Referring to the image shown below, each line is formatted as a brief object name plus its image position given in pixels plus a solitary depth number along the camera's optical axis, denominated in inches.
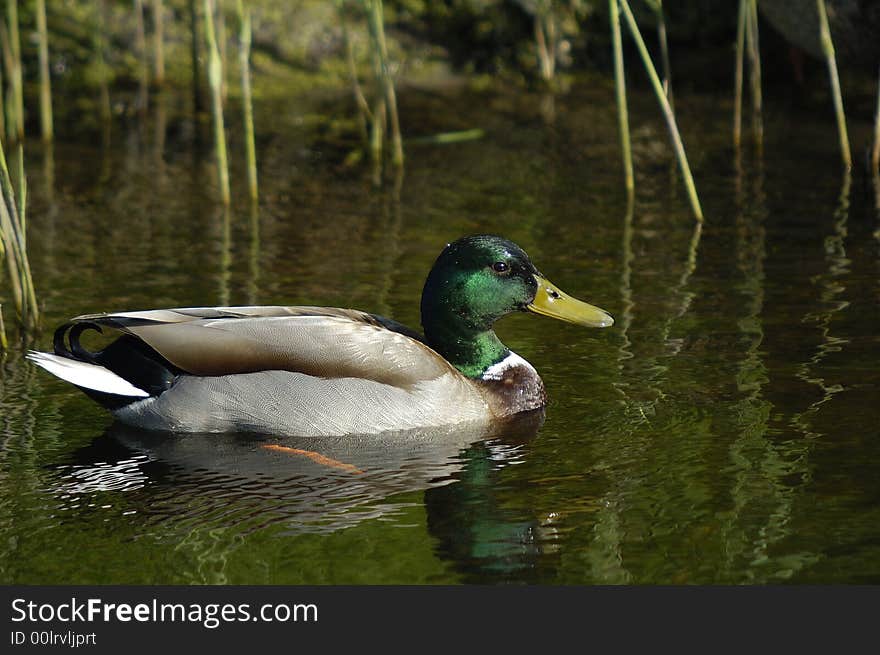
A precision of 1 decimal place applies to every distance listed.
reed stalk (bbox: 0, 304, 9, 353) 324.8
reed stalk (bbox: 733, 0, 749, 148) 474.3
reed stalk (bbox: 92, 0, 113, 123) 569.0
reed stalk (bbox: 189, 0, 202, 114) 579.2
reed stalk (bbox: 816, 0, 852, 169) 424.2
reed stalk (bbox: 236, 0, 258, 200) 414.6
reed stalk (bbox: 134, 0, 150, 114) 605.7
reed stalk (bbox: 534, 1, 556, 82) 650.2
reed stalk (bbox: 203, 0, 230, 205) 407.2
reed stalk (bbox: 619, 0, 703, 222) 378.6
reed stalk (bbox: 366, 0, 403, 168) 461.7
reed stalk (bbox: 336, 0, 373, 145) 489.8
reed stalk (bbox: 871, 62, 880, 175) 453.7
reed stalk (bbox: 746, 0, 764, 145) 473.8
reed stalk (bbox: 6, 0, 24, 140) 431.1
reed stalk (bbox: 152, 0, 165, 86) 602.2
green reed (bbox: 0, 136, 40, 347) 313.3
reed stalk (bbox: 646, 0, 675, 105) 424.6
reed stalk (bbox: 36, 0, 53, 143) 501.7
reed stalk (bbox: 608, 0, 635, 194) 392.8
